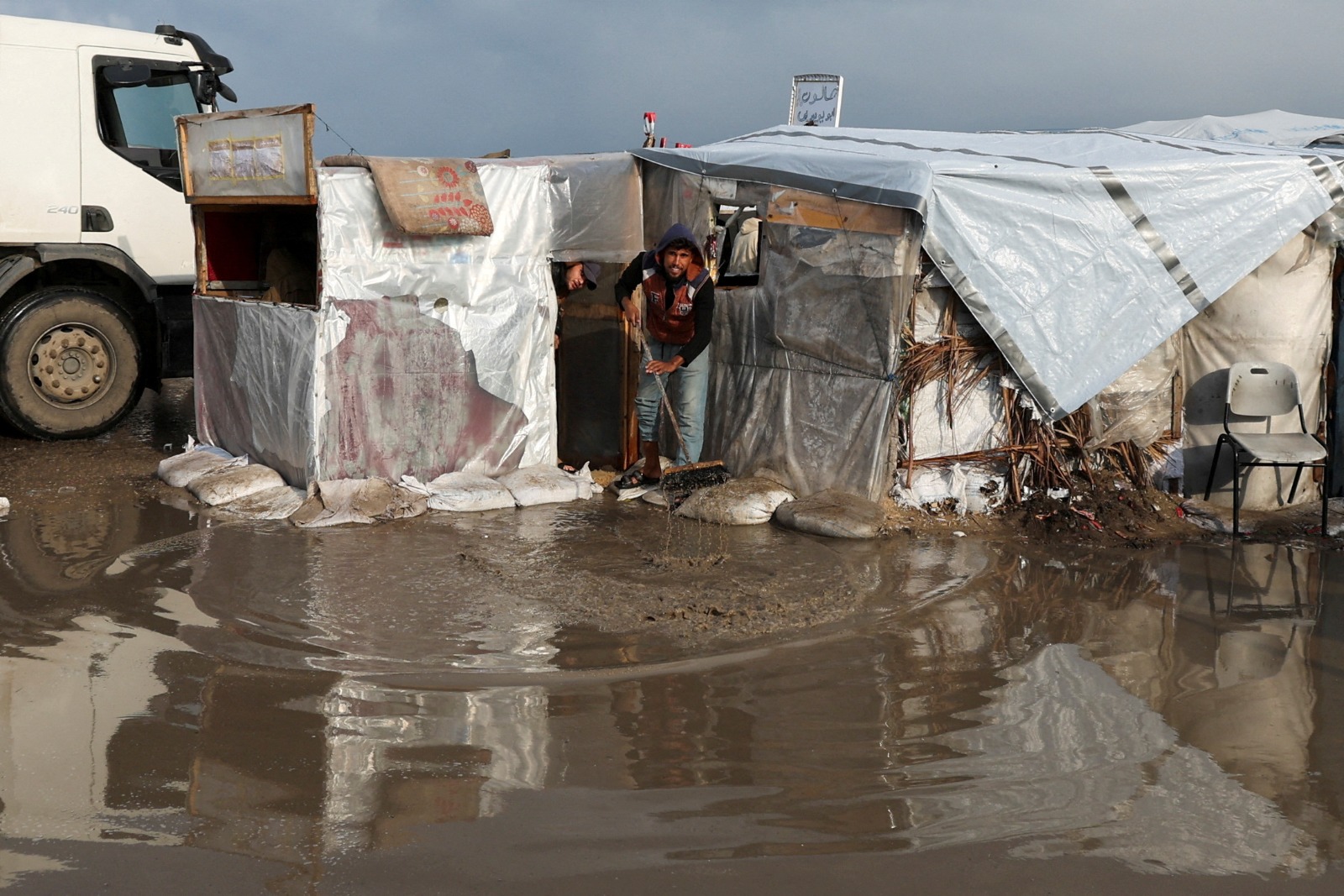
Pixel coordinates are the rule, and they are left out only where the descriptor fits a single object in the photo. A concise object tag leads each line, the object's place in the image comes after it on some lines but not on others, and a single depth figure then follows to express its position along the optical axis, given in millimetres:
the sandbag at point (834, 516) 6793
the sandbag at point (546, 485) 7562
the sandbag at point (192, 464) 7844
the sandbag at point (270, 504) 7051
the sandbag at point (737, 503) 7148
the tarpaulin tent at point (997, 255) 6836
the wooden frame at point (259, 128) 6777
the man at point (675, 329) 7398
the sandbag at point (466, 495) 7352
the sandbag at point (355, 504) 6945
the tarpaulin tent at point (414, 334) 7184
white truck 8469
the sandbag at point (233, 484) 7340
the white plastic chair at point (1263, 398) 7125
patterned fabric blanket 7012
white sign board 11406
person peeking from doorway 7875
